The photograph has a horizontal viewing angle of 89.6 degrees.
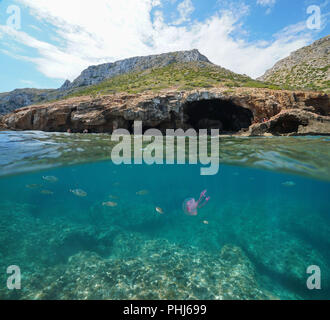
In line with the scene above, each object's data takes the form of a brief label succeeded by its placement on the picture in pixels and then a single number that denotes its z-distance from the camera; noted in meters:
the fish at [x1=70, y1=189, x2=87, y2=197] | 6.43
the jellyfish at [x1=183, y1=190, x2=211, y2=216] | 6.04
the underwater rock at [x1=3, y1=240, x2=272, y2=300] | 4.16
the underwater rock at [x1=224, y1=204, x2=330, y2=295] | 5.86
